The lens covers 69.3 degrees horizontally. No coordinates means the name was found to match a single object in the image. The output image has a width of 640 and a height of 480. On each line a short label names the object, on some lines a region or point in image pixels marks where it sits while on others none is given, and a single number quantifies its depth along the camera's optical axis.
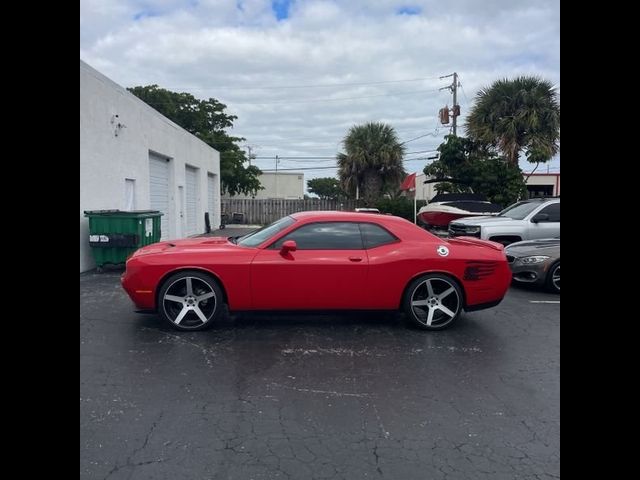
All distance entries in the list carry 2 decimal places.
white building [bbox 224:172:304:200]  65.00
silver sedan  7.83
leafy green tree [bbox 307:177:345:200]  91.31
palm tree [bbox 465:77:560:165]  18.38
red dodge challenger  5.19
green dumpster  9.16
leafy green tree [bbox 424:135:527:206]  18.33
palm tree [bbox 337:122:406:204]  25.58
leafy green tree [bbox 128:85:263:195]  33.16
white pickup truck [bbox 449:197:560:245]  10.23
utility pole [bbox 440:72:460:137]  28.65
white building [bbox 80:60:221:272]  9.63
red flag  17.96
